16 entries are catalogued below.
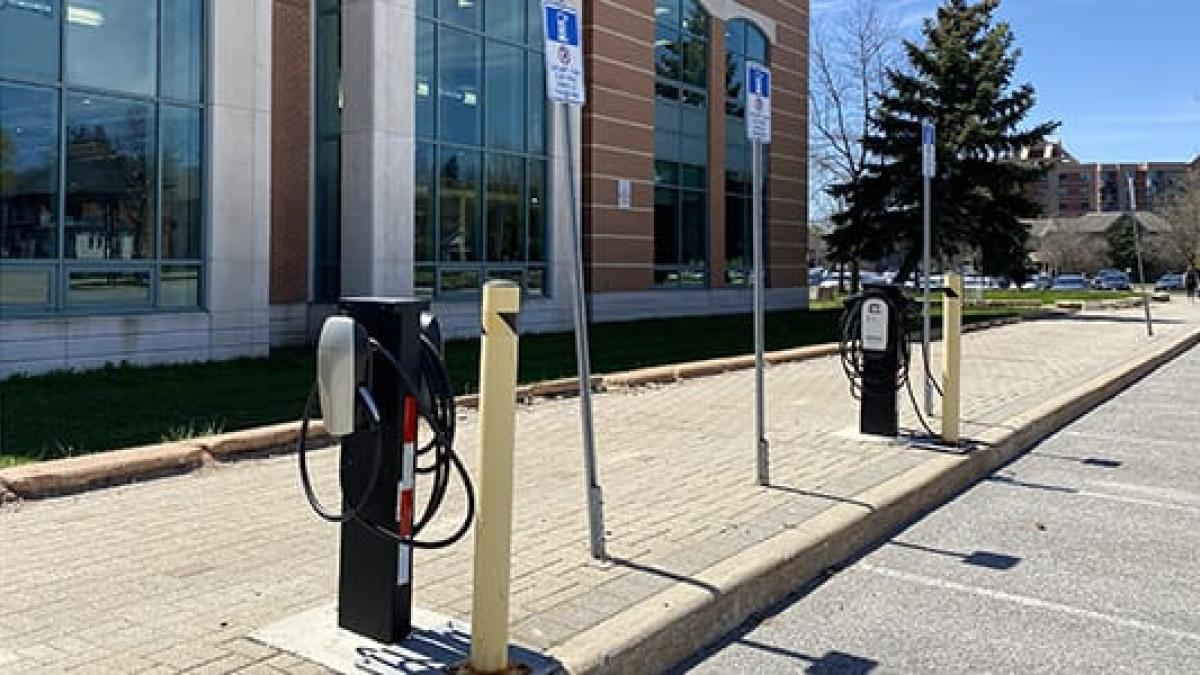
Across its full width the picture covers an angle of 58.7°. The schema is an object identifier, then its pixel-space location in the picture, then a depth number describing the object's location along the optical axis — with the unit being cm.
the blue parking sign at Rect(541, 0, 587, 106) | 500
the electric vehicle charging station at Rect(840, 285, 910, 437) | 851
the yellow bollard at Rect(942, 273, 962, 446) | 830
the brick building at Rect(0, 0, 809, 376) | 1216
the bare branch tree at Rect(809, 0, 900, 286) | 4459
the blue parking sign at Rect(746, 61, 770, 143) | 686
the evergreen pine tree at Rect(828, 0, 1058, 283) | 3155
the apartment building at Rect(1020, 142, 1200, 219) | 14338
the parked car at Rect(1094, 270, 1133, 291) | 7356
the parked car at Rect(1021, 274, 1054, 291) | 7959
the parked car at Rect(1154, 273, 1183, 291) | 7962
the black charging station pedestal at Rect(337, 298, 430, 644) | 389
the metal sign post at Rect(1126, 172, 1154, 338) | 2289
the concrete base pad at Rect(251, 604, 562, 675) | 373
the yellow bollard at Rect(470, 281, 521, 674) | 373
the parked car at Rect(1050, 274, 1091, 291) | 7330
